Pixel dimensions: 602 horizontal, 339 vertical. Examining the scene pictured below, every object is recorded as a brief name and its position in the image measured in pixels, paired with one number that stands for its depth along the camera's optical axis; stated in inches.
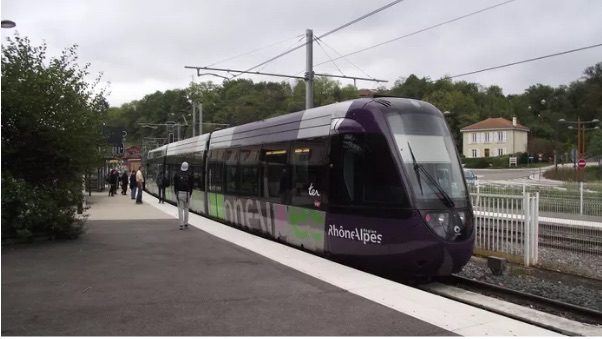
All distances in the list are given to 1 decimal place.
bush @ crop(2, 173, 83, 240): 397.7
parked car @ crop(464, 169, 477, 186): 1289.9
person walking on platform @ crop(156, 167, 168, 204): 965.8
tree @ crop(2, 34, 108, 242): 403.9
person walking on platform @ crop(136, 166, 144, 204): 914.7
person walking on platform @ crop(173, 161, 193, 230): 517.0
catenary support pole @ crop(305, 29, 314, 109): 806.5
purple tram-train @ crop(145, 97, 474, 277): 307.3
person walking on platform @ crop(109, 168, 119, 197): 1173.7
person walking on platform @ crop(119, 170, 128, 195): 1268.8
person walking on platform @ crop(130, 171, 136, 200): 1025.2
